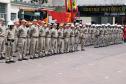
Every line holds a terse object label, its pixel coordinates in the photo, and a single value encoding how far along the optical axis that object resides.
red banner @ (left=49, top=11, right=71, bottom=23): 41.53
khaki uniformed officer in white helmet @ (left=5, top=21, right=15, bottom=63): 19.47
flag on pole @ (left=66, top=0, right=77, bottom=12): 41.22
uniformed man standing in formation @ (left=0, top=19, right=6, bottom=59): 20.59
